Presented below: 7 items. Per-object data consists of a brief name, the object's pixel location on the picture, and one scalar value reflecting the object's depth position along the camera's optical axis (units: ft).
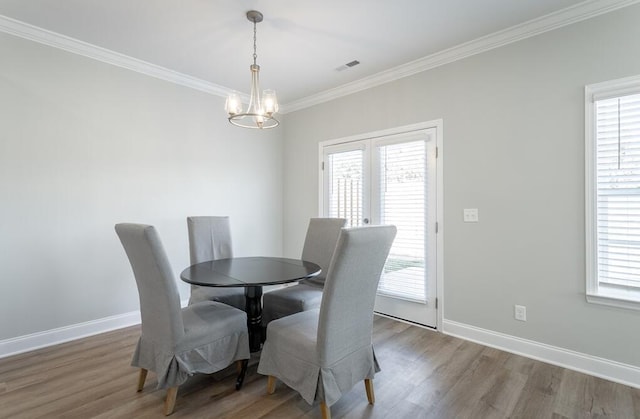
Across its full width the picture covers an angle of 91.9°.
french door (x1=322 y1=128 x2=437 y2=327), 10.30
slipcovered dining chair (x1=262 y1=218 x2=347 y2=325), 8.43
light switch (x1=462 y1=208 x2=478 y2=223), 9.35
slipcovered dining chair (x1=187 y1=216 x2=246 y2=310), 8.76
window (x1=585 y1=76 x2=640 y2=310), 7.03
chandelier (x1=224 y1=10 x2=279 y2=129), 7.81
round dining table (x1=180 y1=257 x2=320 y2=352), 6.54
